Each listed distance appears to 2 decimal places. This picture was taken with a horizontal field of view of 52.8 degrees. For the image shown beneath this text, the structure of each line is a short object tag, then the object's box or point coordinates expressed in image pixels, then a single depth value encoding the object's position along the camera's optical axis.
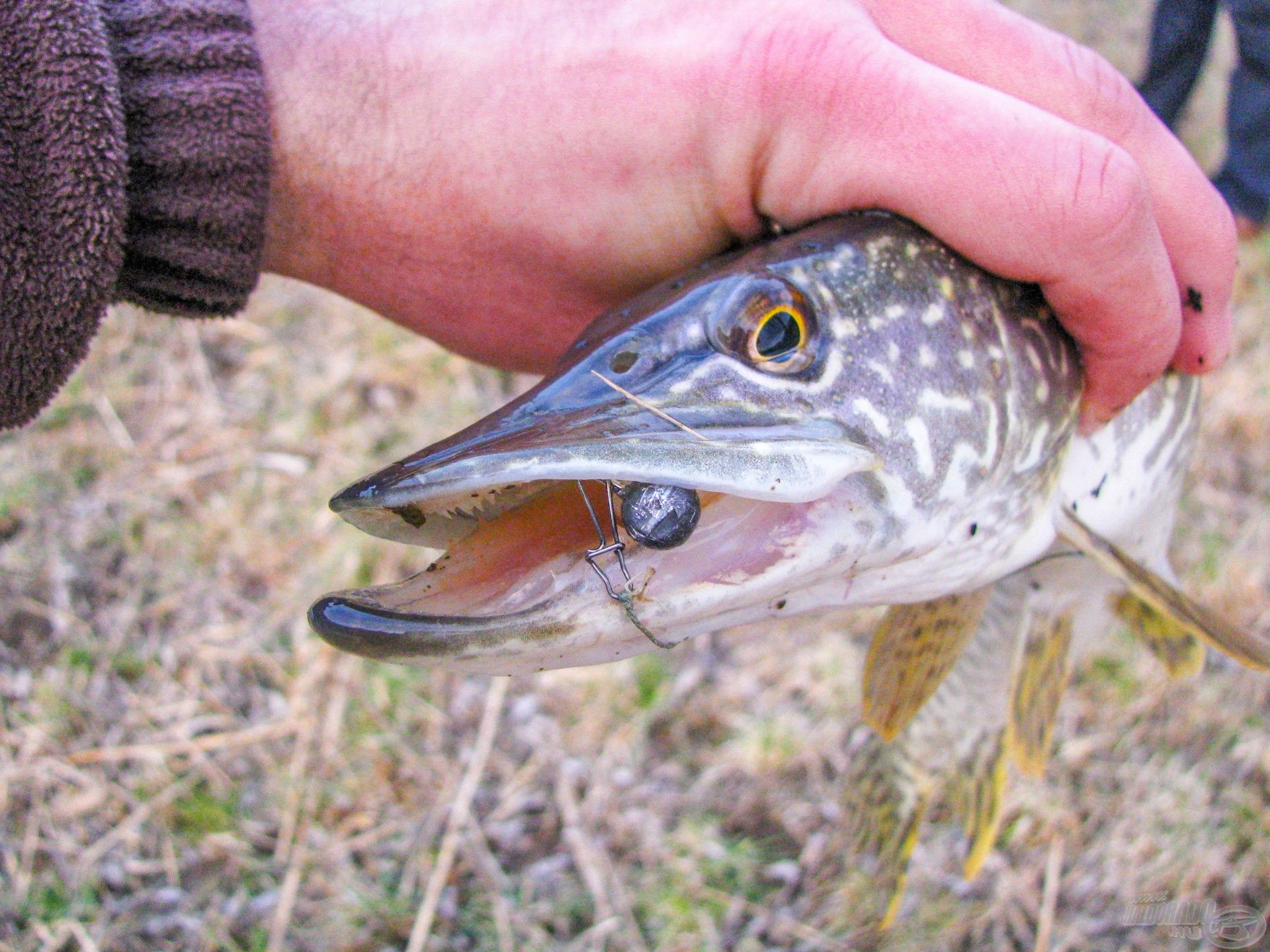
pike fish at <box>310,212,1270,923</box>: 0.17
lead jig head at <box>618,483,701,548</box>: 0.18
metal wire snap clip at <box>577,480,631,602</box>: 0.18
